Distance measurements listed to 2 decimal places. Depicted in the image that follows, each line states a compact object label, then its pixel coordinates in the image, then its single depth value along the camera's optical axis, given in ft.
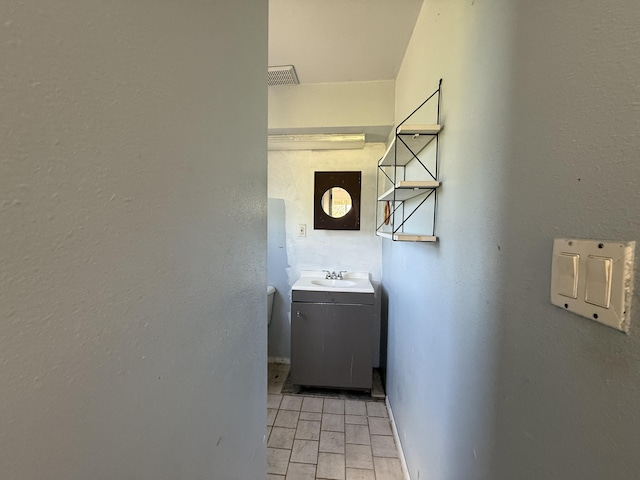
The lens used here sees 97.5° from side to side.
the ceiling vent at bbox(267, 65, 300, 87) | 6.08
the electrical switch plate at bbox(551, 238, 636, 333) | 1.26
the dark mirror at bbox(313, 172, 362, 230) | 8.11
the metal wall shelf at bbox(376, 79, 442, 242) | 3.52
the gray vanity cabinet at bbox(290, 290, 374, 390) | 6.86
